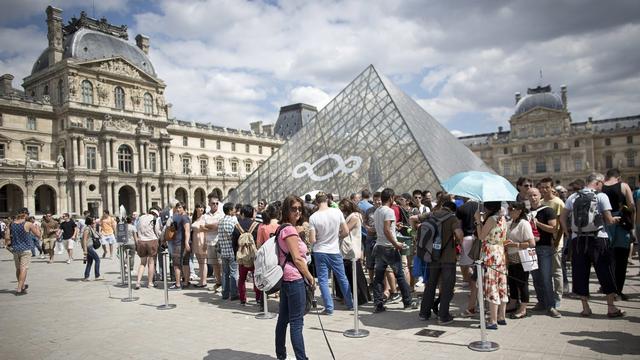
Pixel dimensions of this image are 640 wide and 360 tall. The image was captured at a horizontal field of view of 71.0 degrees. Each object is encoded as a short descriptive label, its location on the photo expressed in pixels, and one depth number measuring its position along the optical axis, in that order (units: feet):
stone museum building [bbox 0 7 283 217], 123.75
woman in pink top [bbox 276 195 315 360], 12.54
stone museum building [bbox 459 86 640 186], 206.69
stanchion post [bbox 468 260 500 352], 13.85
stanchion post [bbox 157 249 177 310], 22.11
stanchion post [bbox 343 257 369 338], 15.96
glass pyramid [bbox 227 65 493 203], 52.75
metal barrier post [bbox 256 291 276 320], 19.72
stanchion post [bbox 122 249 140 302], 24.99
